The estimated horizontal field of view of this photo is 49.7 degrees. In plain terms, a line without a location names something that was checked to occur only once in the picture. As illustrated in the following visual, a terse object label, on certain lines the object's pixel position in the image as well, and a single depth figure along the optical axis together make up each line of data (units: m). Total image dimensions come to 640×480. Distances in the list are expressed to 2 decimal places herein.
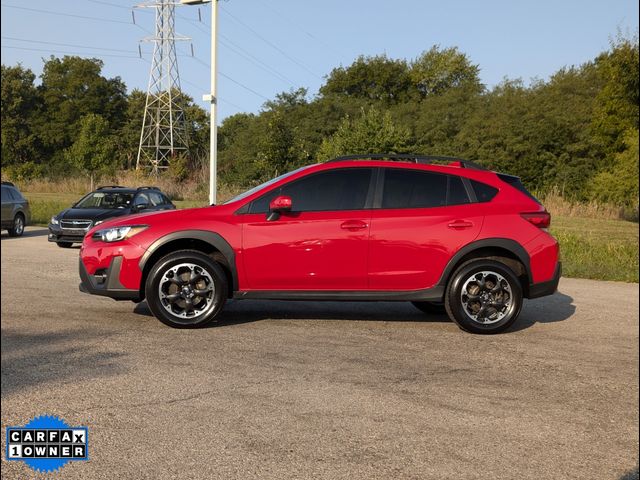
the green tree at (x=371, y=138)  33.62
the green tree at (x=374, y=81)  77.31
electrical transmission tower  63.94
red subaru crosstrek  7.21
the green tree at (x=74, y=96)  65.25
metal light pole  21.97
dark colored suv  17.44
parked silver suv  18.88
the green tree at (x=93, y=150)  49.03
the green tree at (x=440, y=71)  78.81
